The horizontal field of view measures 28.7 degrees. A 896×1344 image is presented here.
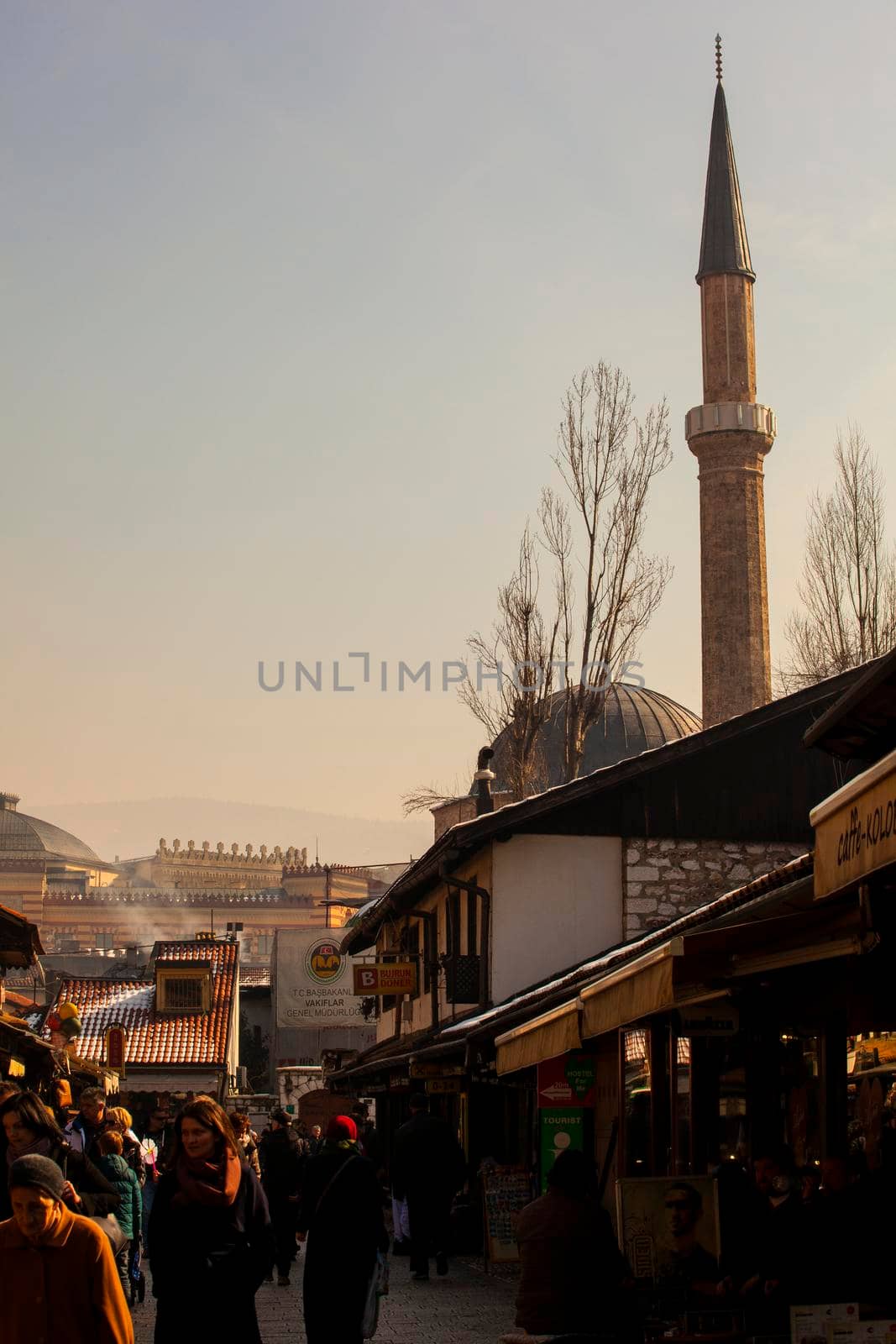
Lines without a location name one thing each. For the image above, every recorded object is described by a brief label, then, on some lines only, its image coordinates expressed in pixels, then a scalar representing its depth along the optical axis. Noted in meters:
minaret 44.47
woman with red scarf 6.20
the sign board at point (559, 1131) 13.86
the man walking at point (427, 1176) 13.98
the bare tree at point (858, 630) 32.34
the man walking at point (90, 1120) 10.80
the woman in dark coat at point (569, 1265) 7.58
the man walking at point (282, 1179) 14.77
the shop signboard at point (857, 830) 6.34
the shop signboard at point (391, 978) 25.70
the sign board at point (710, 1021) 12.17
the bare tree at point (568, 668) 30.12
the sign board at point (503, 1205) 14.52
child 10.87
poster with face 9.02
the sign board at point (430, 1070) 19.94
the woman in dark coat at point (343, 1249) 7.71
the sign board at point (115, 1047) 39.41
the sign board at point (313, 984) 45.03
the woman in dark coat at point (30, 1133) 6.93
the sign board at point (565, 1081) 14.15
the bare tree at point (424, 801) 35.44
